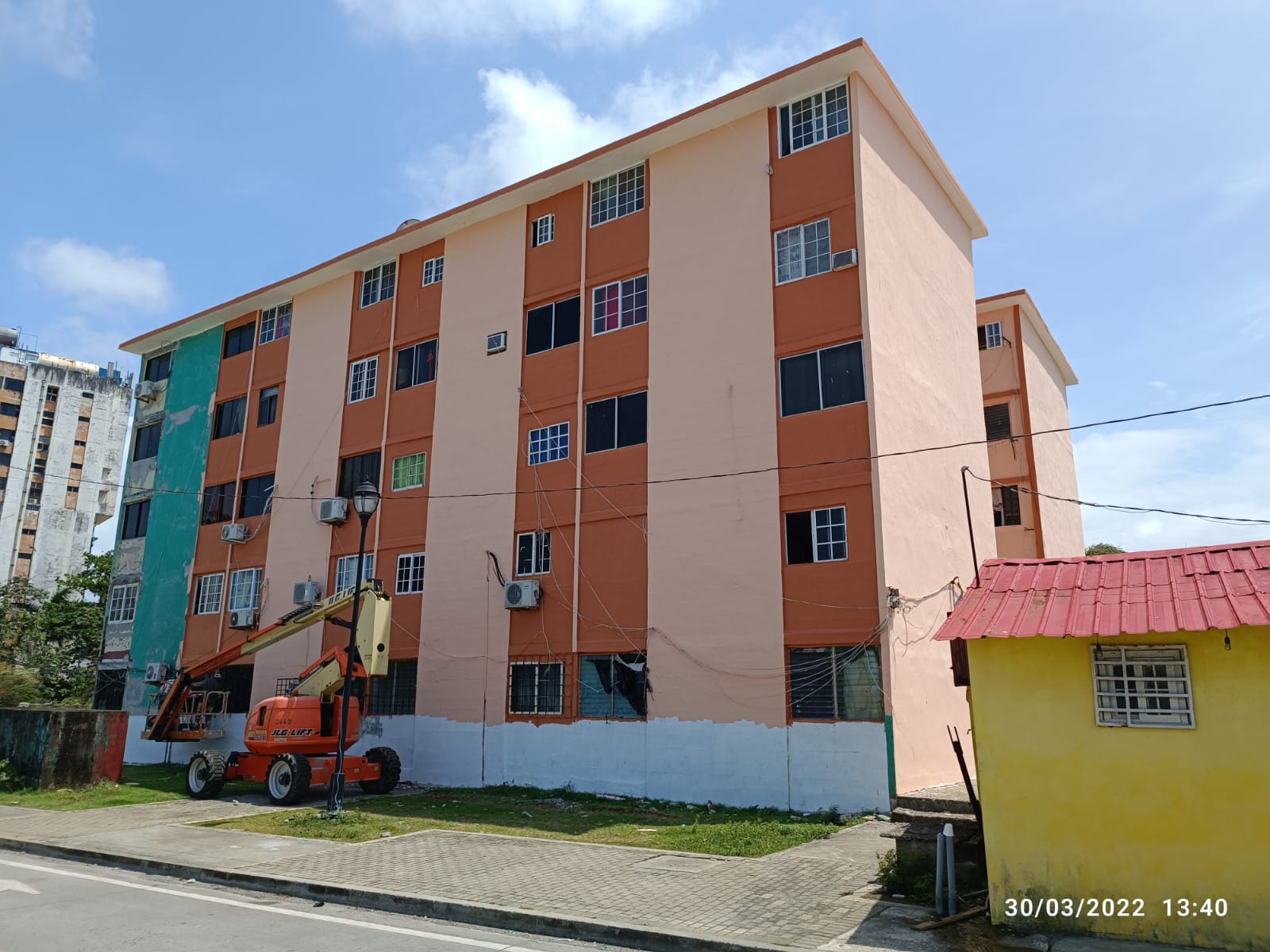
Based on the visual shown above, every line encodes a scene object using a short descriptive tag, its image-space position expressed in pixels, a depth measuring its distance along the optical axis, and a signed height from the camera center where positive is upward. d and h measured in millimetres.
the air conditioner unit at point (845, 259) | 18328 +8967
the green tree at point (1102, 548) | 45556 +8404
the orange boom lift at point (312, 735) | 18234 -420
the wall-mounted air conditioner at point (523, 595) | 20703 +2685
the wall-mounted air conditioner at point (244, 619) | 26531 +2692
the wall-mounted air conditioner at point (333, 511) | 24906 +5417
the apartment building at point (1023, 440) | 27156 +8637
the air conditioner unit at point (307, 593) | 24812 +3225
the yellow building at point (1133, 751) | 7406 -259
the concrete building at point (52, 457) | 73062 +20654
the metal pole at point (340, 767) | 15547 -878
